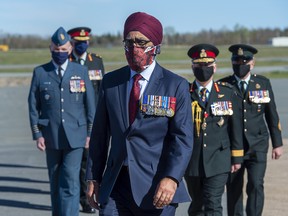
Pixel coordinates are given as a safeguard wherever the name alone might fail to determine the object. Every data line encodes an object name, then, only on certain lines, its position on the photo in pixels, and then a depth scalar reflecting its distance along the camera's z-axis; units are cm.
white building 16880
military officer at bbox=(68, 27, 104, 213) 1350
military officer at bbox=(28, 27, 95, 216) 1120
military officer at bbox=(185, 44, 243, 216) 995
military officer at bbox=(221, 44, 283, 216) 1105
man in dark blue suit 654
